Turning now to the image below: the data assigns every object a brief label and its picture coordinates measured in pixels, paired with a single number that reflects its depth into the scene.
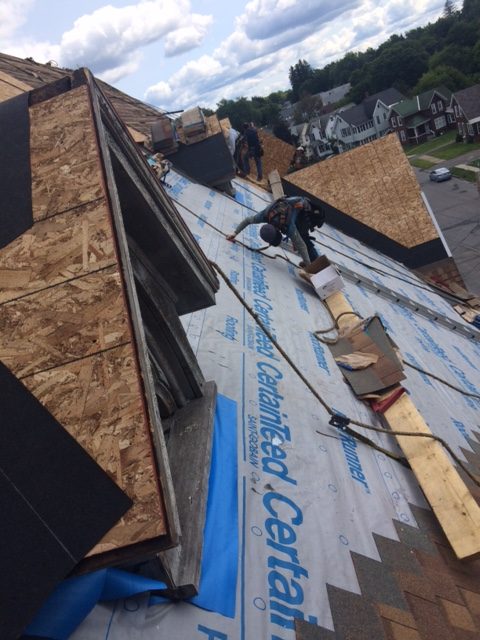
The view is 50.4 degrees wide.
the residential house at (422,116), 63.09
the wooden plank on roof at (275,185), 16.23
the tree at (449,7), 128.50
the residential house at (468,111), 52.09
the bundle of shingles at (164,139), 13.06
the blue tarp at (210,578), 2.36
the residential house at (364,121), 71.25
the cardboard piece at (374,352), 5.70
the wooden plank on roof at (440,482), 3.81
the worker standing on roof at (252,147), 16.80
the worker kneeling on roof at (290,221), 8.94
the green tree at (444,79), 69.31
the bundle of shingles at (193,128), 13.19
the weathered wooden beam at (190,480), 2.92
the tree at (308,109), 100.69
